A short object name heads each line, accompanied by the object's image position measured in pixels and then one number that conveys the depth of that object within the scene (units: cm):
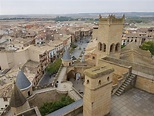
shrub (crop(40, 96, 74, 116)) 1426
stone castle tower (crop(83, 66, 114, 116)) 730
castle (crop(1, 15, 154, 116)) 749
